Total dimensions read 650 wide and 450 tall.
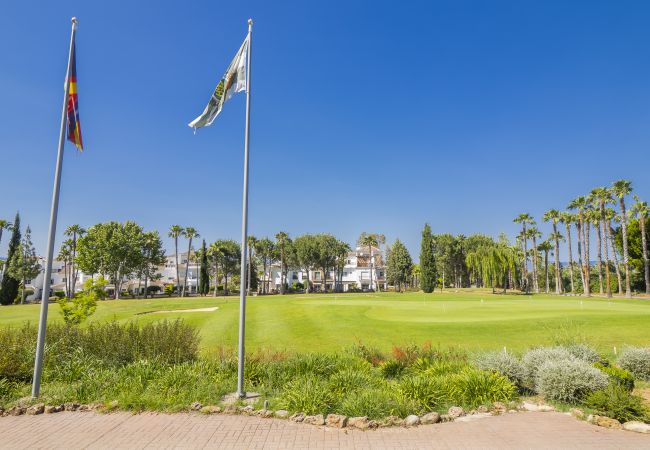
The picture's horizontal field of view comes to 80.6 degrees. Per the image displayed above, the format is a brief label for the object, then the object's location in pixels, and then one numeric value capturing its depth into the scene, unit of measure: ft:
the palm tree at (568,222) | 244.63
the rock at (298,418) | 26.63
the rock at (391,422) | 25.94
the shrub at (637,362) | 38.68
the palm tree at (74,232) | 274.98
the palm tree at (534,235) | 286.58
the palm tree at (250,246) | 294.62
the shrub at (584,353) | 38.42
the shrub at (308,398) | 28.04
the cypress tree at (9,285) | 216.13
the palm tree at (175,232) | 290.15
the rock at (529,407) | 29.48
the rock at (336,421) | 25.79
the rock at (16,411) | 28.50
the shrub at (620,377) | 32.58
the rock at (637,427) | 24.71
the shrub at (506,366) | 34.60
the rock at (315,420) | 26.17
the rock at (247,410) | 28.25
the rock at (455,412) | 27.78
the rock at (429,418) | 26.45
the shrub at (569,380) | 30.55
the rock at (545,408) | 29.30
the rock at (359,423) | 25.53
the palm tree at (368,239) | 323.49
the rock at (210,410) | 28.53
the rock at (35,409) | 28.58
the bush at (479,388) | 30.50
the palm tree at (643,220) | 191.72
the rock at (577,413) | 27.39
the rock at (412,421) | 25.99
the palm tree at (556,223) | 245.45
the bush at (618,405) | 26.25
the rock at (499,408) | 28.70
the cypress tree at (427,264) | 254.47
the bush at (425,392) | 29.27
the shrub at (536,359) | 34.71
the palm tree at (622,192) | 192.18
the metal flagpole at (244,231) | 32.01
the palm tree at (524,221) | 284.20
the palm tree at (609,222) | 206.33
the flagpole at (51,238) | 31.81
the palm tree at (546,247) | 266.20
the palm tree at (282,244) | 303.27
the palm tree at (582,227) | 222.69
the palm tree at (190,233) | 296.92
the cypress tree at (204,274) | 281.70
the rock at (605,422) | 25.53
